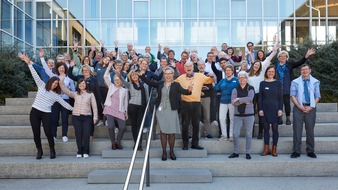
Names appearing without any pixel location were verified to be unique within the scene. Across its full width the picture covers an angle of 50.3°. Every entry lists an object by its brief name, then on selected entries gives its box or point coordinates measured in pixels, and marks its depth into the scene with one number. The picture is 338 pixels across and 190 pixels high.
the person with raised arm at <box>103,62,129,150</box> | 7.56
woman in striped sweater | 7.18
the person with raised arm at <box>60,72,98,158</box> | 7.36
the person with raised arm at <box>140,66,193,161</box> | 7.07
